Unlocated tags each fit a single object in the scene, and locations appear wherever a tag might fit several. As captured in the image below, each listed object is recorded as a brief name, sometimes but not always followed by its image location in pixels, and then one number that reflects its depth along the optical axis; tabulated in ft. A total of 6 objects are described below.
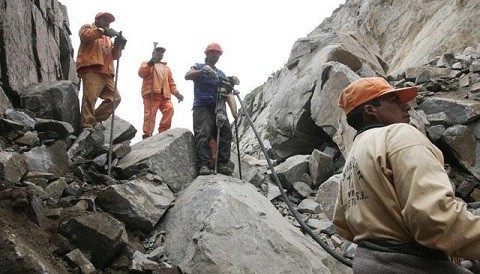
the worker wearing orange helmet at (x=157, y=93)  36.01
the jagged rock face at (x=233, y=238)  16.25
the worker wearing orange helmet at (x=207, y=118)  26.58
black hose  14.60
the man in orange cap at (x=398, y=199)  6.70
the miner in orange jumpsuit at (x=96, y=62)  27.89
